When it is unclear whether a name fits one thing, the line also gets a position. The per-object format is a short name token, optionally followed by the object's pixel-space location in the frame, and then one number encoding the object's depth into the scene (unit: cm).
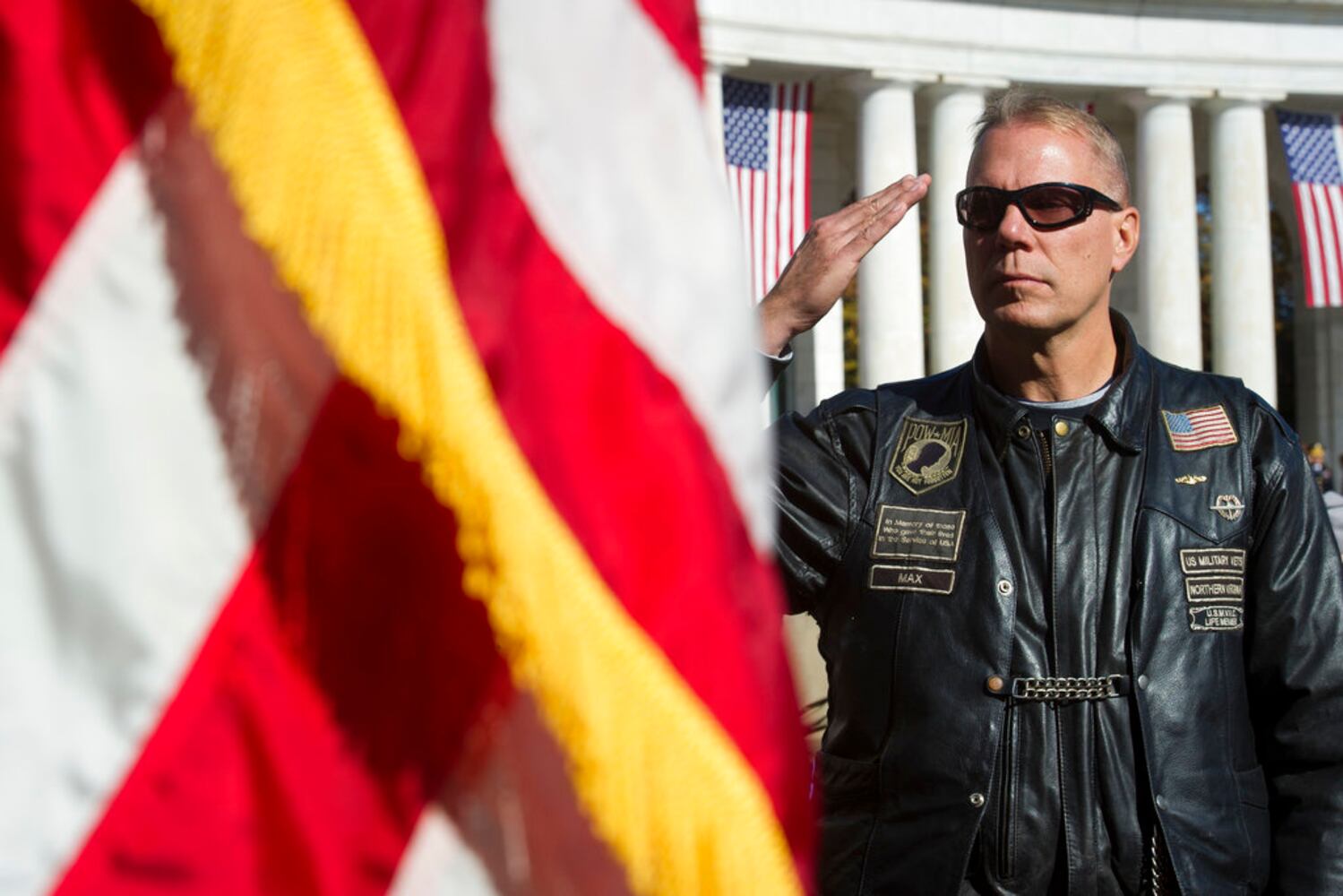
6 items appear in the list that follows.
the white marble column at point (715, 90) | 2883
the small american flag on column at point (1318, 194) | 2981
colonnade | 3153
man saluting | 363
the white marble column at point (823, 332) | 3158
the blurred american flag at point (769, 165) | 2666
